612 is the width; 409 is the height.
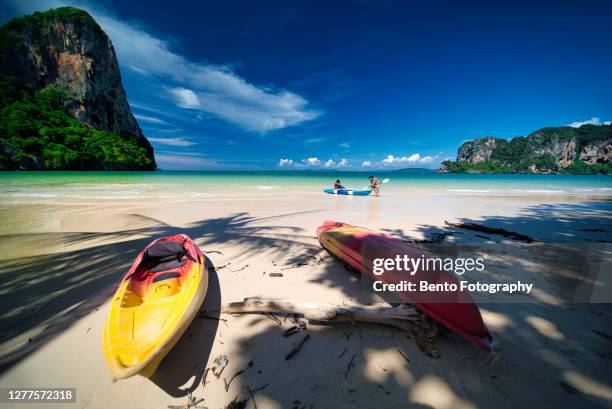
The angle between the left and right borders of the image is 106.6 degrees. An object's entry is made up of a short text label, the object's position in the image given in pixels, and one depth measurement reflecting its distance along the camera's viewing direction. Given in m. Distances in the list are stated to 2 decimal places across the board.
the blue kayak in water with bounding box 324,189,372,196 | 18.52
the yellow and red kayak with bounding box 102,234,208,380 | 2.02
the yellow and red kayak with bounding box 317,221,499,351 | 2.41
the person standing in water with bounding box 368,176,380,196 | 18.20
